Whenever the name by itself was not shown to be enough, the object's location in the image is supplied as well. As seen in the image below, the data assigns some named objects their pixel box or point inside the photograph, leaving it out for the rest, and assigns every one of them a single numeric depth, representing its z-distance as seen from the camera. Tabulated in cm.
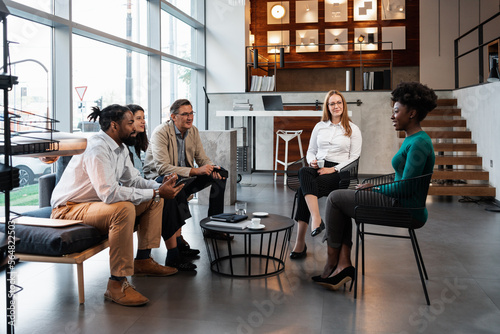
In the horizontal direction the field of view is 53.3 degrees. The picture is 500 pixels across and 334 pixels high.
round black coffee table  328
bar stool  878
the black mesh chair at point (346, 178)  420
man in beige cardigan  413
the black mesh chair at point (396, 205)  284
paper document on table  324
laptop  782
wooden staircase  669
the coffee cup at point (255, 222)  326
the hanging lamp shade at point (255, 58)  966
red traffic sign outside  557
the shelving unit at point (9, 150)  157
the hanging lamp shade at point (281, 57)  979
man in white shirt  288
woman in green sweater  285
